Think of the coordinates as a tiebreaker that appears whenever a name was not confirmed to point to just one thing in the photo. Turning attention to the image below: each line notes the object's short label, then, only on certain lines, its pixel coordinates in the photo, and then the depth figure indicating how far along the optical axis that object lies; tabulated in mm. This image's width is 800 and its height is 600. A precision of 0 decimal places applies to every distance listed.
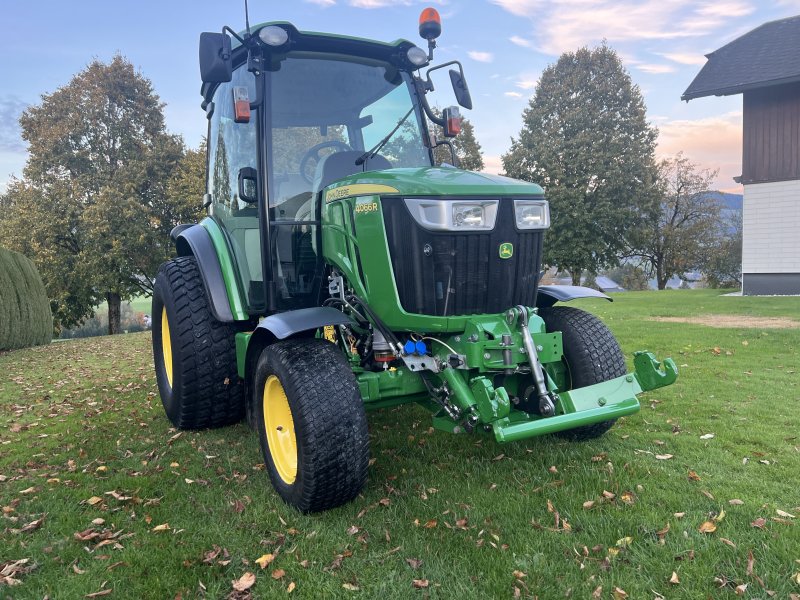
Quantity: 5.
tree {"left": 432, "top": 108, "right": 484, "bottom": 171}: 23203
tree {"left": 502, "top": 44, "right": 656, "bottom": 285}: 22375
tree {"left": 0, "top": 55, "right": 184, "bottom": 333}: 19000
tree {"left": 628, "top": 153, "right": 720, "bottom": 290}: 29984
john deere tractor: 3148
